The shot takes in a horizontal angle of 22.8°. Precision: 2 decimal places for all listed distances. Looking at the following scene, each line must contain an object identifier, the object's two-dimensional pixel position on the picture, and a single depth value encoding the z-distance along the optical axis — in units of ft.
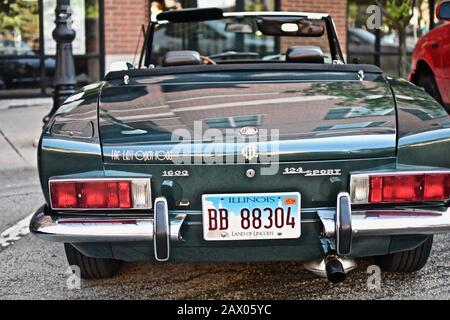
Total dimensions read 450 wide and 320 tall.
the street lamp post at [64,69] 41.27
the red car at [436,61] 33.48
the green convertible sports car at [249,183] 15.63
